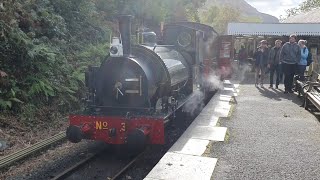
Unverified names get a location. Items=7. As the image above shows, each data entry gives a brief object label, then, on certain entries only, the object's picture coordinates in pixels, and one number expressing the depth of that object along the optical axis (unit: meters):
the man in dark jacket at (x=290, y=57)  11.45
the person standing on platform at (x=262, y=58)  13.45
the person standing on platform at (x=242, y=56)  22.36
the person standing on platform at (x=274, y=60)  12.97
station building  20.50
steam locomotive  6.09
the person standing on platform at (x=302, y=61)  11.75
